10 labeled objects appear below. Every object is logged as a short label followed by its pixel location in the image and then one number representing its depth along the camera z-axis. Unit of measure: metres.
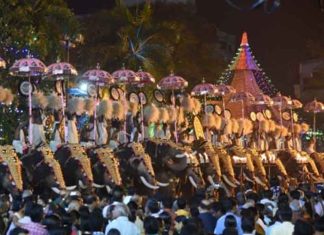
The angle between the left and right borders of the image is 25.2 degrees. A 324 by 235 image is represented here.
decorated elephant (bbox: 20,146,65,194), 16.14
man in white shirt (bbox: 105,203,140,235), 9.20
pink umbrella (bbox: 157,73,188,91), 21.77
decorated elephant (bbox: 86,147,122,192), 17.19
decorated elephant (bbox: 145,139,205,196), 19.07
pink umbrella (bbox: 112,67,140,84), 20.48
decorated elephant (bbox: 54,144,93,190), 16.75
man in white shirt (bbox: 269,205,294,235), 9.12
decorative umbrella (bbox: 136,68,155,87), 21.38
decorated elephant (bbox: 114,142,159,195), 17.89
